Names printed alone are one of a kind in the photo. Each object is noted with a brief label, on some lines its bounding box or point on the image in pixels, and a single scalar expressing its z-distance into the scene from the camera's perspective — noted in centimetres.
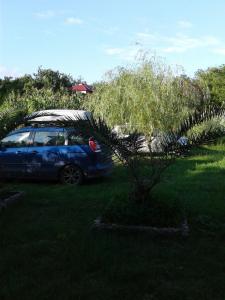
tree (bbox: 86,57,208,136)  1358
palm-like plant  534
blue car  807
